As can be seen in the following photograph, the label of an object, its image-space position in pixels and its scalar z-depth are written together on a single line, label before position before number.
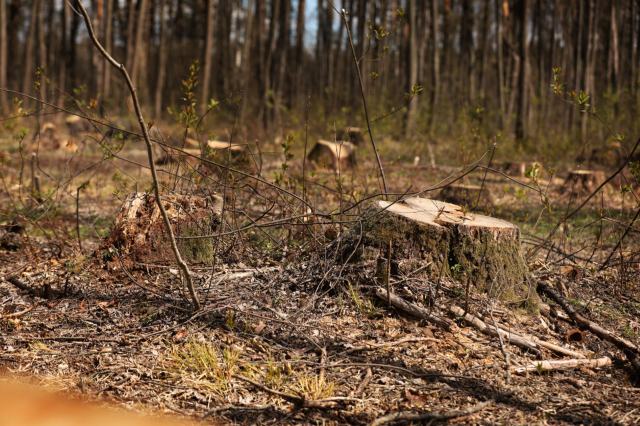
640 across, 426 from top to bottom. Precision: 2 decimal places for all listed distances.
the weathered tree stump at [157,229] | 4.44
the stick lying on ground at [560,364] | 3.31
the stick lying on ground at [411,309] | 3.72
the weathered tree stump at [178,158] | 4.60
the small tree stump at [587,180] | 8.52
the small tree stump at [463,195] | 6.94
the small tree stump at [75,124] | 15.20
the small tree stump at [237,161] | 7.14
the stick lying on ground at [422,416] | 2.76
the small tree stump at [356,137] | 12.01
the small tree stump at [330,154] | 10.20
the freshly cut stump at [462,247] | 3.96
